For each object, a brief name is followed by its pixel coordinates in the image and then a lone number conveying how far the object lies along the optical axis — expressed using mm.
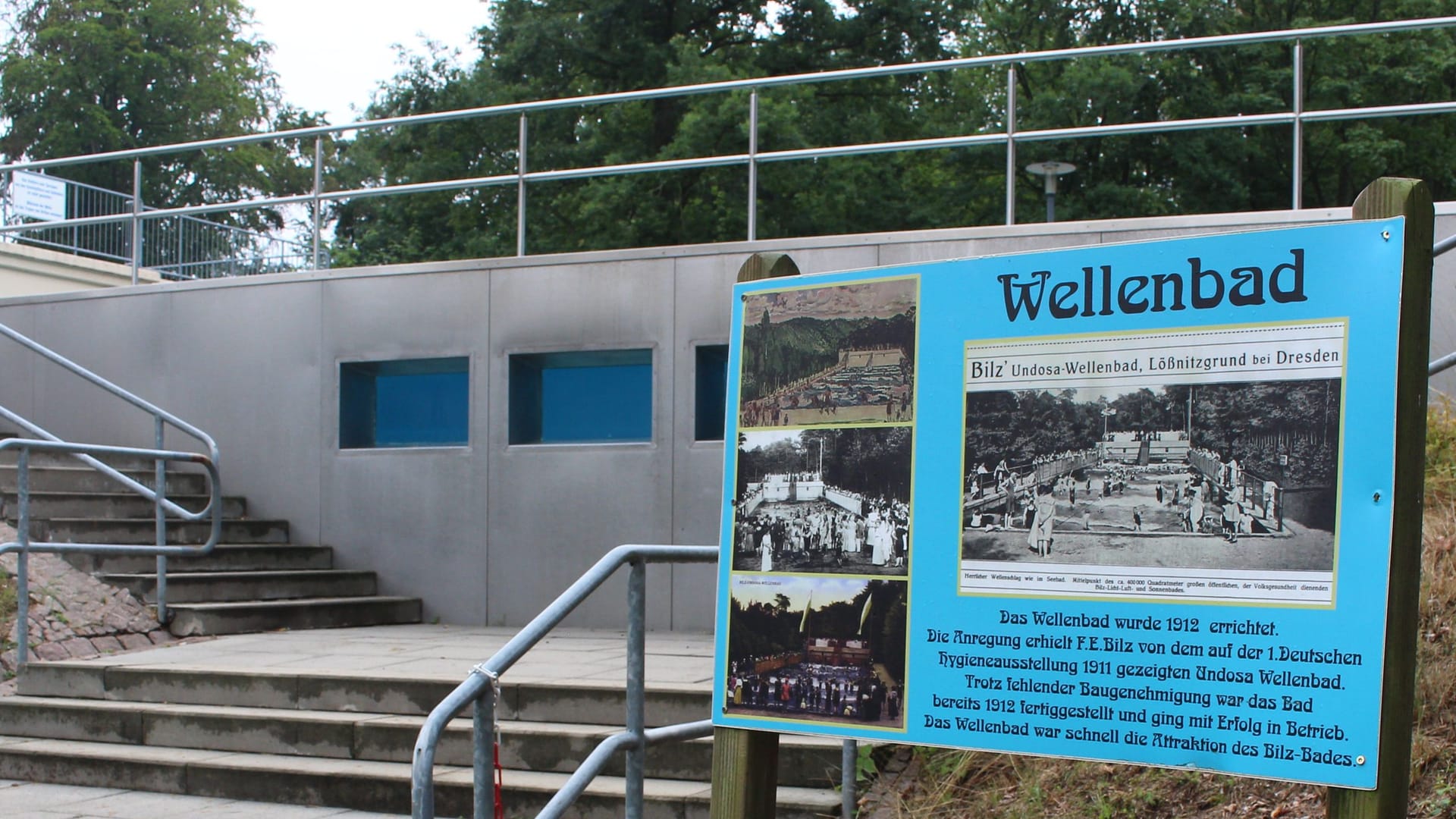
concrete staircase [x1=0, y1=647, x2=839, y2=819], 6129
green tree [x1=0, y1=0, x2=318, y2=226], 43844
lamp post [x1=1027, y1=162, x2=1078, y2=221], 16672
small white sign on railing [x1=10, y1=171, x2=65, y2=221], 19641
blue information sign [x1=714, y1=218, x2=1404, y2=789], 3066
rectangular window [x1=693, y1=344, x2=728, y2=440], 9961
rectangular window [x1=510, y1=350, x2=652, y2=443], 10297
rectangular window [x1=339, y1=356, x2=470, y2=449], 10977
